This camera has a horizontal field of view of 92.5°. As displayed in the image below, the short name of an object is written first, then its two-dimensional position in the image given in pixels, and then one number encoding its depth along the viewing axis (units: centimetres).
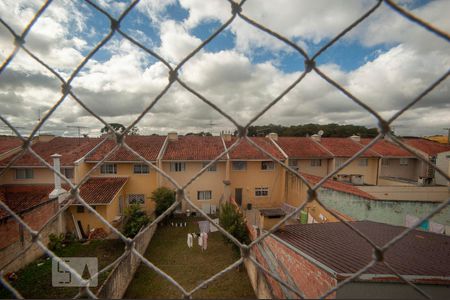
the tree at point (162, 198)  875
